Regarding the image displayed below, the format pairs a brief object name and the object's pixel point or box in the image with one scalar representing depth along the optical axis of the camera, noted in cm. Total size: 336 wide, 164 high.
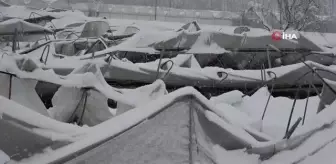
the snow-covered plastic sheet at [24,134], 531
